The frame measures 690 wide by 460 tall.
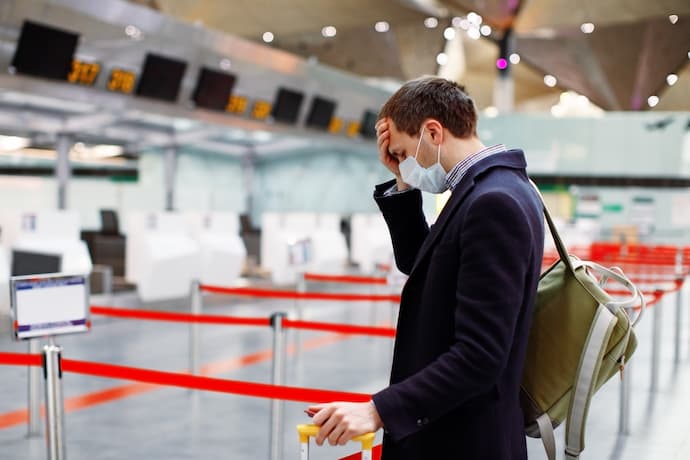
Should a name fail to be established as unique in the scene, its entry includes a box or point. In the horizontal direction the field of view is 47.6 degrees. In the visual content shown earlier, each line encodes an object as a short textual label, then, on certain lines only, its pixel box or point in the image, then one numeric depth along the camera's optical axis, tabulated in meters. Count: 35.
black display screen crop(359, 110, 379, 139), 23.38
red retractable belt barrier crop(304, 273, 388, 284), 8.82
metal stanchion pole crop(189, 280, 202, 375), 7.24
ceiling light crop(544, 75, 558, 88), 40.97
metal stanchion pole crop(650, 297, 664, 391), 7.18
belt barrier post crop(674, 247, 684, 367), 8.75
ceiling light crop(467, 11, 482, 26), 32.34
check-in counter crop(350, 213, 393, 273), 17.41
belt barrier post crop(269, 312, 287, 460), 4.60
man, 1.83
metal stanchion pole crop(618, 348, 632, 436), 5.78
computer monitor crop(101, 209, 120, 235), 16.73
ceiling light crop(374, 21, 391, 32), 32.83
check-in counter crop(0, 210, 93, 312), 9.82
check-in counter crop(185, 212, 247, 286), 12.39
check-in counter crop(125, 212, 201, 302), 11.02
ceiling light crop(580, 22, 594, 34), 34.25
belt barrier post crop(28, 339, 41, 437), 5.40
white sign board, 4.52
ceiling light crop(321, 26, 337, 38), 31.88
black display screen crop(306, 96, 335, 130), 20.62
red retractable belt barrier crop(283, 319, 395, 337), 5.23
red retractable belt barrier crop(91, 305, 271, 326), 5.61
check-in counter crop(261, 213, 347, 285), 14.28
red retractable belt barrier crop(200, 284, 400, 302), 7.07
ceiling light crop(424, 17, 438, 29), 32.54
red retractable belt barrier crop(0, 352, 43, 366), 4.18
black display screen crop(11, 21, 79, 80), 12.29
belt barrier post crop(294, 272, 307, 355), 8.50
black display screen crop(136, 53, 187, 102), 14.89
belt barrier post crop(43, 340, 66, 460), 3.75
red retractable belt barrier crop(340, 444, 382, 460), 2.95
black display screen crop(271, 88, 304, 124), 19.11
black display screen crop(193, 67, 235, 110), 16.38
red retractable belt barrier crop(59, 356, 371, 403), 3.38
